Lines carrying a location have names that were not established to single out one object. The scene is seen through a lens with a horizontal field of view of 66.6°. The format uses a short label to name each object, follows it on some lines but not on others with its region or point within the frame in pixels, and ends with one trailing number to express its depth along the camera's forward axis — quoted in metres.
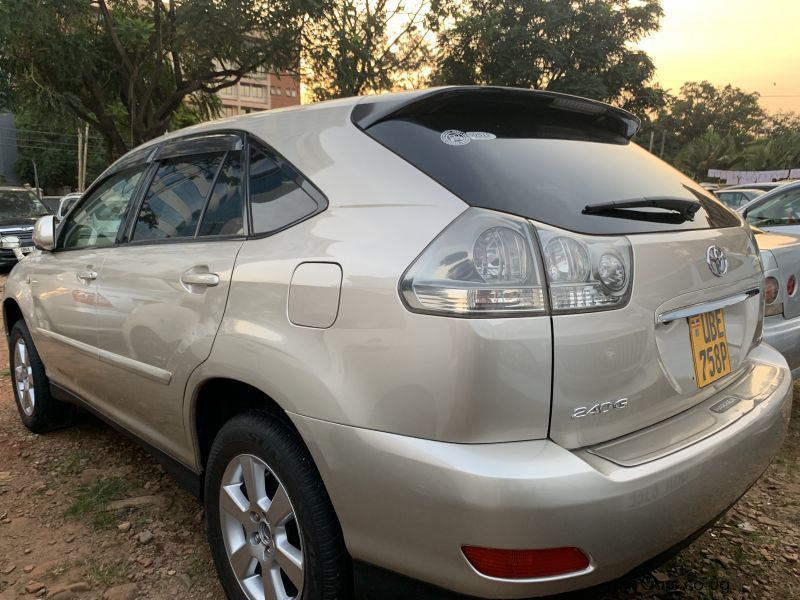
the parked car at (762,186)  12.84
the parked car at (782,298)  3.02
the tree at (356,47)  12.33
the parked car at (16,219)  11.14
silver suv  1.33
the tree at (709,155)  40.92
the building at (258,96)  77.00
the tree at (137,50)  10.88
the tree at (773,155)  38.00
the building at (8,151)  56.84
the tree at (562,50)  22.69
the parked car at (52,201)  23.70
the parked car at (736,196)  12.42
